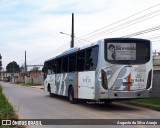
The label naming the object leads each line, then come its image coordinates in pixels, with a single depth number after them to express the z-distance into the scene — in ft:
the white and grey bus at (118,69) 54.60
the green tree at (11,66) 573.12
